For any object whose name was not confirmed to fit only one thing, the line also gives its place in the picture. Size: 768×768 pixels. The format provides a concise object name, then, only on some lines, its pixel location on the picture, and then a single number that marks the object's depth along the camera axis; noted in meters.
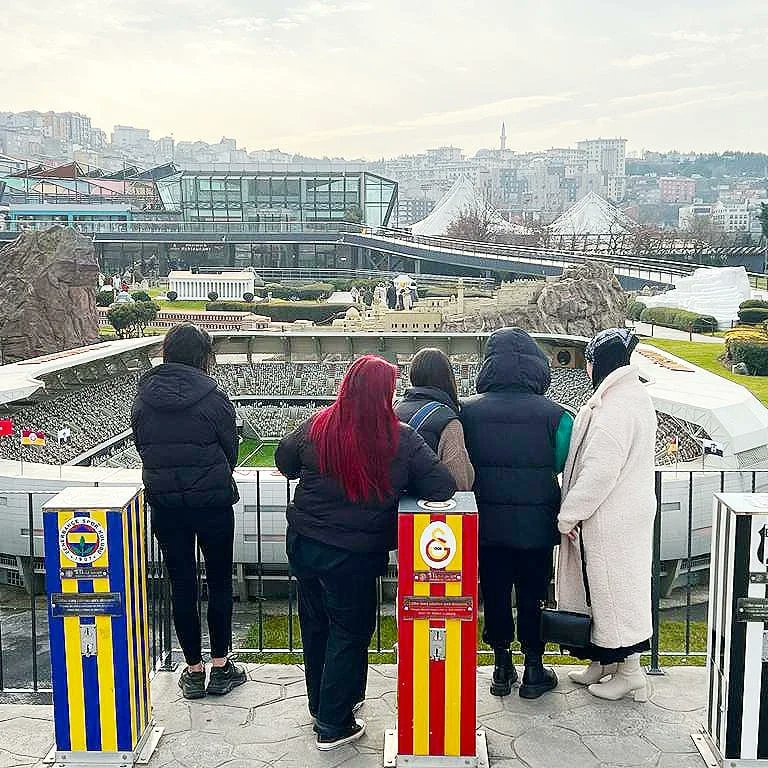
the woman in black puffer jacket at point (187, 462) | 4.06
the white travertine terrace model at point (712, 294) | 32.56
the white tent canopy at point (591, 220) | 70.62
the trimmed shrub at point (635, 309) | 32.56
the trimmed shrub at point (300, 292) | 41.31
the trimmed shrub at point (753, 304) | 31.62
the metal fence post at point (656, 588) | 4.55
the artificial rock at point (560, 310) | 24.88
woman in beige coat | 3.98
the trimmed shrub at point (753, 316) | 30.32
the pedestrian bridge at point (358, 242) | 49.97
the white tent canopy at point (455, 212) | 71.69
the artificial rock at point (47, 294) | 22.34
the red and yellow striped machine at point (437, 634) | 3.56
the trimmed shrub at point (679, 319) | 30.38
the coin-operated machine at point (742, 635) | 3.61
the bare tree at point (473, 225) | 66.25
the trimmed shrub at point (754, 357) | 22.09
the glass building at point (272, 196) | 64.25
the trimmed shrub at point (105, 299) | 35.22
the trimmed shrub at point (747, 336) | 22.89
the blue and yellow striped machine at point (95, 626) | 3.67
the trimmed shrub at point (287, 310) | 35.34
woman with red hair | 3.64
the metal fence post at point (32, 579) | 4.63
